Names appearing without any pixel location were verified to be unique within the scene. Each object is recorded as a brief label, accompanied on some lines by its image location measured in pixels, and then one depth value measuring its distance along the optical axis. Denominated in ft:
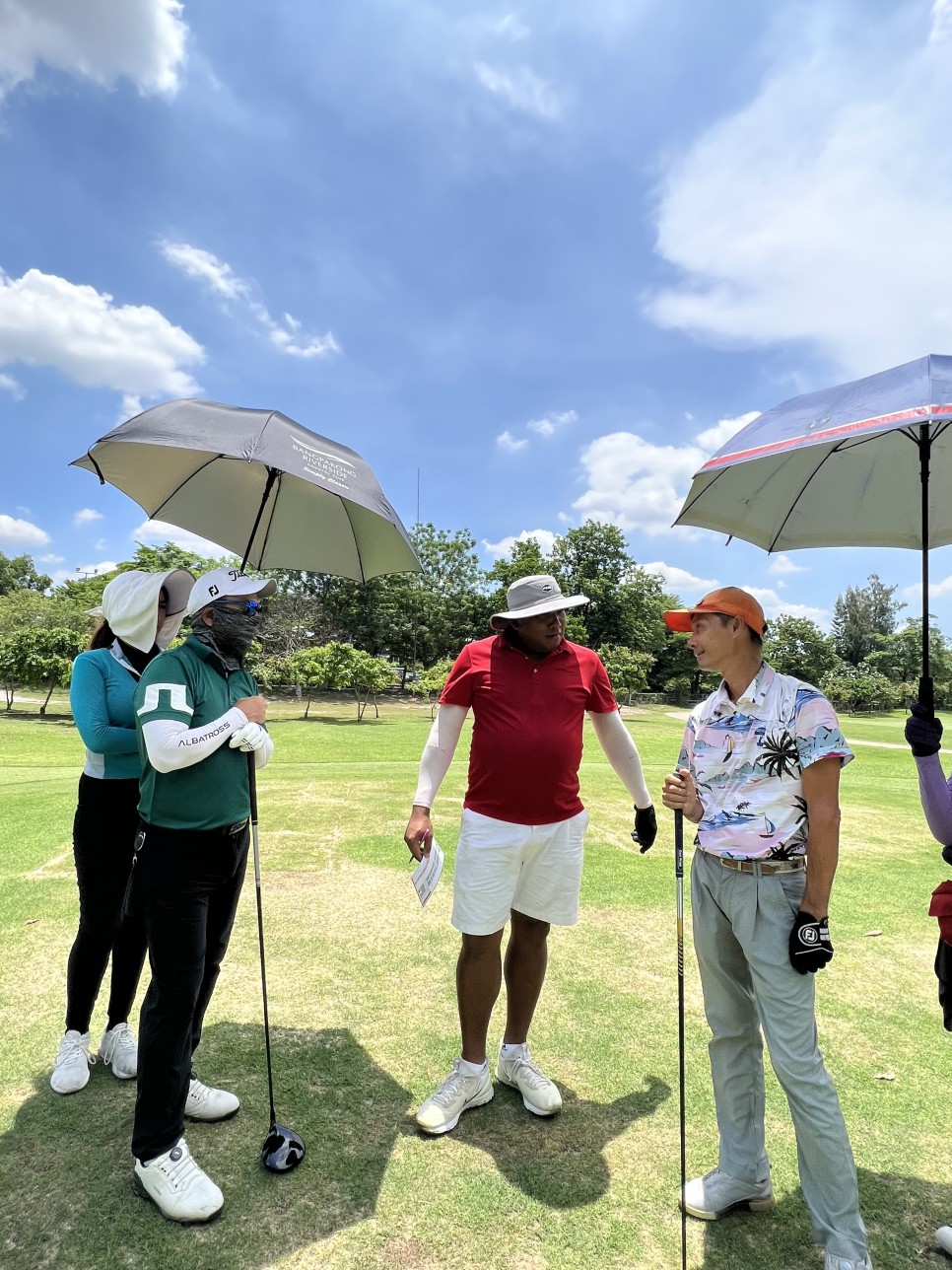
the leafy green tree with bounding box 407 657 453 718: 113.91
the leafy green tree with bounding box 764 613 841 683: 180.75
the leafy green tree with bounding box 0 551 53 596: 248.32
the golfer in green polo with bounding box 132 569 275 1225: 8.05
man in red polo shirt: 9.98
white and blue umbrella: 8.46
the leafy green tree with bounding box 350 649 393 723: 109.29
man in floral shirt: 7.48
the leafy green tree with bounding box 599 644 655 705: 139.33
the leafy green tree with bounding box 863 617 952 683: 213.25
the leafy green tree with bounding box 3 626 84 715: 95.61
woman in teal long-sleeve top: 10.07
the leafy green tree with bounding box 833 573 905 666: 275.59
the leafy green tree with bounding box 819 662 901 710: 174.60
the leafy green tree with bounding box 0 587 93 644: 130.41
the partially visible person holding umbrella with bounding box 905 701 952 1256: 7.72
